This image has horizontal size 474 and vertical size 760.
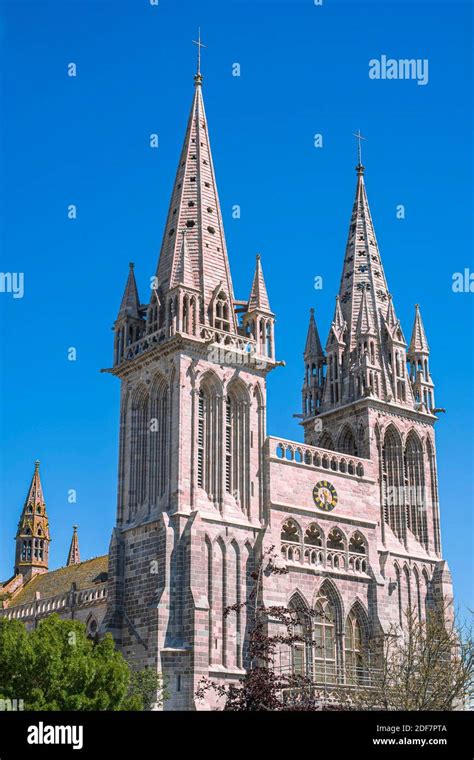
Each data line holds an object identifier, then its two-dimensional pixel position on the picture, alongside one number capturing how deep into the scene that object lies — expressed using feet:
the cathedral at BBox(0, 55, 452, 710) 163.53
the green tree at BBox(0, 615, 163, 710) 125.29
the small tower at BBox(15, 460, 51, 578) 297.33
